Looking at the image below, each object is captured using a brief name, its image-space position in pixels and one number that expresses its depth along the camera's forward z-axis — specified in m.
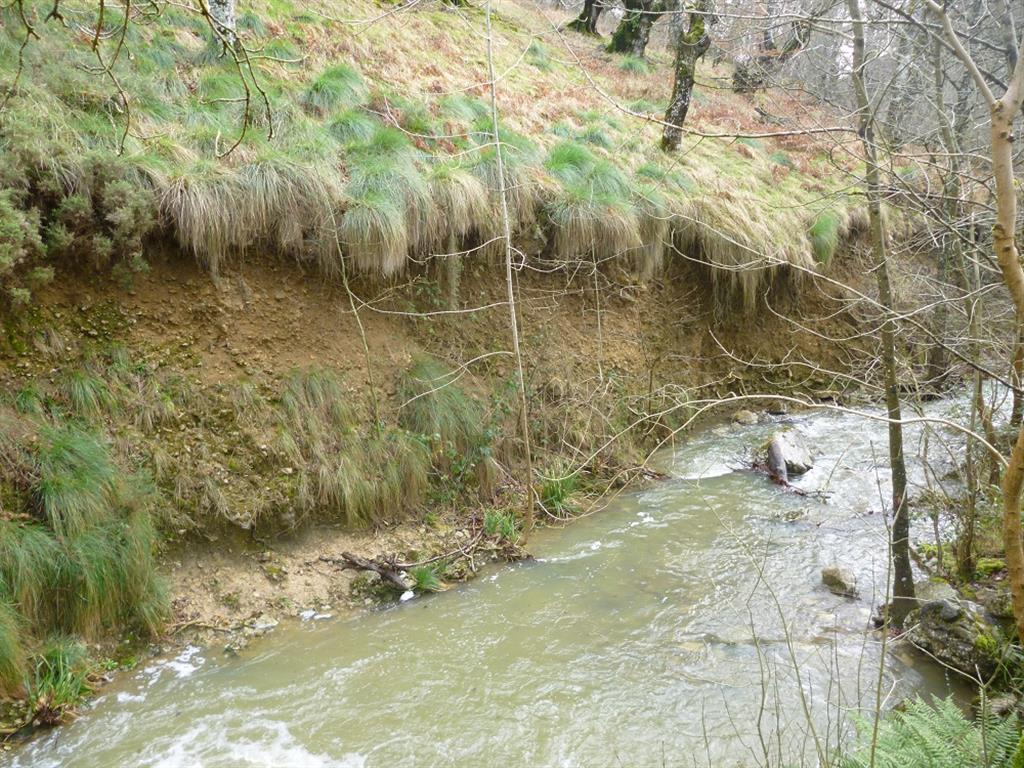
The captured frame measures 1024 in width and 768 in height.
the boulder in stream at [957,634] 3.86
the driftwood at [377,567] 4.96
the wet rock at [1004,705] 3.39
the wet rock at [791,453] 7.11
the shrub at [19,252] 4.11
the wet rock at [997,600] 4.09
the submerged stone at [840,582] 4.90
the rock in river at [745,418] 8.74
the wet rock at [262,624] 4.45
